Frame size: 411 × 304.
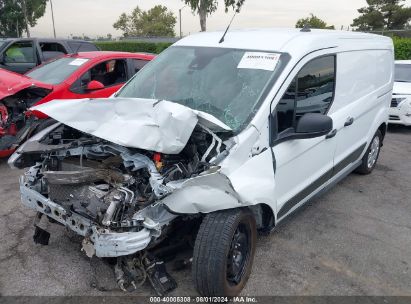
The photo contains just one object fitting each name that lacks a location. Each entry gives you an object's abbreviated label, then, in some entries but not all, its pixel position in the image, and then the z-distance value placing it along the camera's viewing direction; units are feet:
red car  17.39
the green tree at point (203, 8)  121.70
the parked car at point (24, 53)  28.66
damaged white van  8.63
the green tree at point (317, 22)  157.17
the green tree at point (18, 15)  151.23
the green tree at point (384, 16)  136.56
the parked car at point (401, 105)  26.94
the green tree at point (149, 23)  255.17
